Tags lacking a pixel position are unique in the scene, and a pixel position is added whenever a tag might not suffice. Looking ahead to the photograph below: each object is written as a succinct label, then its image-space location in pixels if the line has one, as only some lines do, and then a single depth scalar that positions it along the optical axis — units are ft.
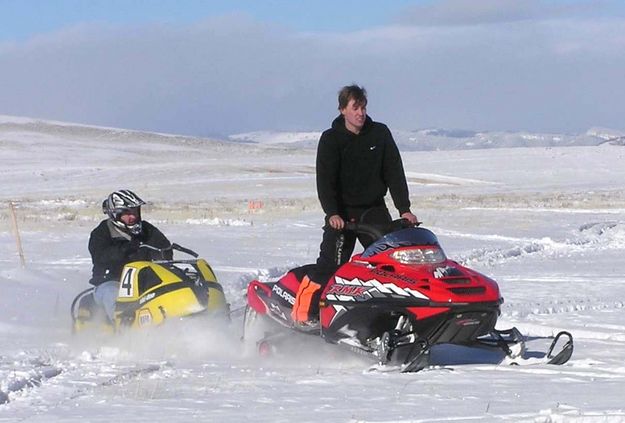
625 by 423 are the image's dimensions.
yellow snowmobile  55.72
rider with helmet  61.00
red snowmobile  46.22
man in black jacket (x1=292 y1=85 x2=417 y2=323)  51.63
